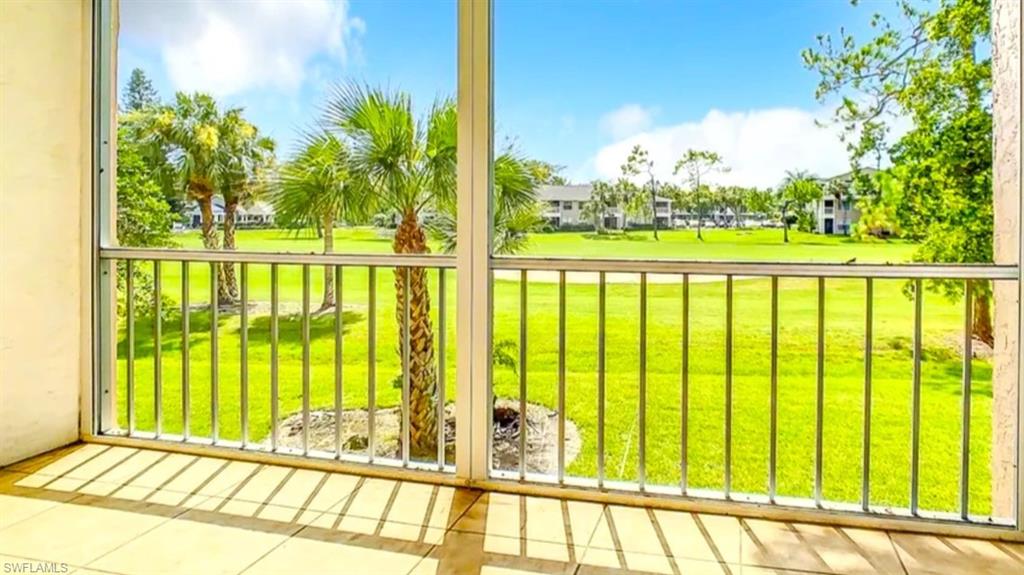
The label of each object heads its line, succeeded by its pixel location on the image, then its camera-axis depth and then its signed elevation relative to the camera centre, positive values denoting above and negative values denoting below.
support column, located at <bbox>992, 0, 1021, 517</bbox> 2.14 +0.15
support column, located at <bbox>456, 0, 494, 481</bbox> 2.44 +0.09
